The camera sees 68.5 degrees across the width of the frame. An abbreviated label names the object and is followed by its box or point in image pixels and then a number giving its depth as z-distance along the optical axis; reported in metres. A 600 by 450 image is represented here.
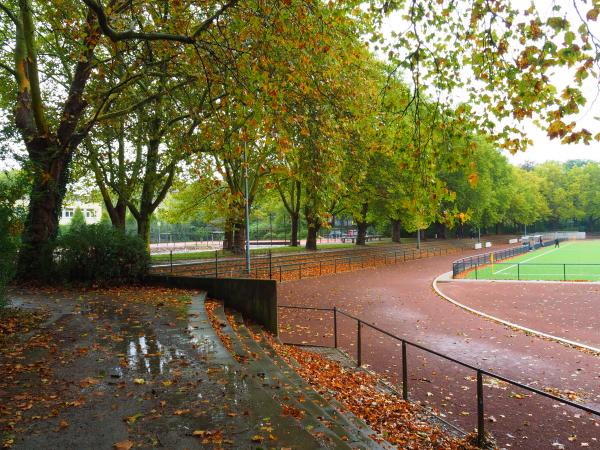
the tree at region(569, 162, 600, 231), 86.44
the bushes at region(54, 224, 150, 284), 13.36
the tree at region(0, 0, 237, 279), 11.83
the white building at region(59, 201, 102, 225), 81.43
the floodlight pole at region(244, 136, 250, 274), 19.67
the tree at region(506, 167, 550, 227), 70.44
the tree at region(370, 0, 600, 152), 5.43
